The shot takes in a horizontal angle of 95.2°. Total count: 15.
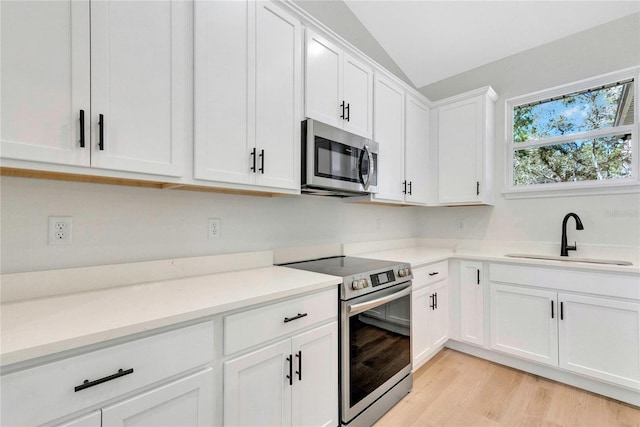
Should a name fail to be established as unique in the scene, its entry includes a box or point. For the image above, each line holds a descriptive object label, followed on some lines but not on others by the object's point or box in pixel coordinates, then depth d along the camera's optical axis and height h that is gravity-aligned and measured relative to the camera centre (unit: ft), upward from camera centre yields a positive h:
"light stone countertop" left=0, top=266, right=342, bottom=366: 2.62 -1.10
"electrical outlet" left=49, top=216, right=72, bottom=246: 4.03 -0.19
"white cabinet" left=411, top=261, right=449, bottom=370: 7.50 -2.68
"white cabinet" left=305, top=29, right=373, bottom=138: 6.17 +2.98
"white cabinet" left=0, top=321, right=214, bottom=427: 2.52 -1.67
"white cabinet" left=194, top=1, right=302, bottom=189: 4.53 +2.11
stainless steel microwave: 5.92 +1.19
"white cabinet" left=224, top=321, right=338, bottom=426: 3.89 -2.50
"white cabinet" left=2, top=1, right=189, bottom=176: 3.10 +1.60
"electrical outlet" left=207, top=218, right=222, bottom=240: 5.64 -0.25
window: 7.98 +2.36
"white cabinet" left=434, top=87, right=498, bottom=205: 9.30 +2.28
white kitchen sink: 7.38 -1.20
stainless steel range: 5.34 -2.45
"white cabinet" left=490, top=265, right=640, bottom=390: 6.57 -2.64
